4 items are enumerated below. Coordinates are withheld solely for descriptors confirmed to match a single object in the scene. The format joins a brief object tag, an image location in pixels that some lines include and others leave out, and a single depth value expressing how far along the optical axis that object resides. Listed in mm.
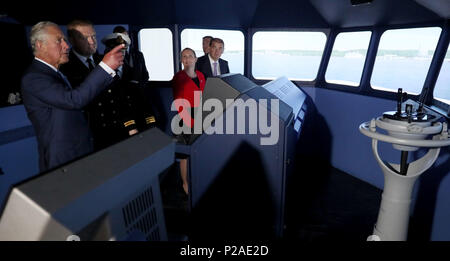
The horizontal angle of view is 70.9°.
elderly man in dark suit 1430
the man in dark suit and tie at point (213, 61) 3730
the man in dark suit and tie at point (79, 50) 1771
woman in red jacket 2752
